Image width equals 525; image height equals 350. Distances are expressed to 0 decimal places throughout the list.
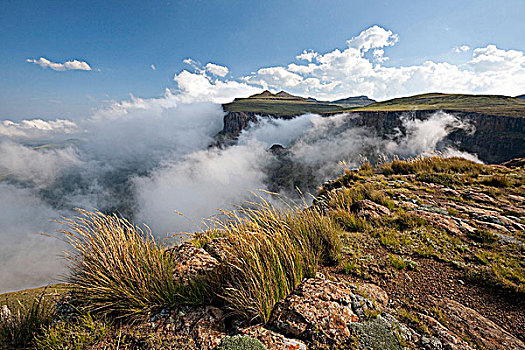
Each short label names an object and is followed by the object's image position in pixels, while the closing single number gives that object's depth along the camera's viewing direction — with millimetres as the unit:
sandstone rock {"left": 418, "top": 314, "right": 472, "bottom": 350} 2369
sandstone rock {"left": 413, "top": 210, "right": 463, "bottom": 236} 5156
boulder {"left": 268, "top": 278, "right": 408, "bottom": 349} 2416
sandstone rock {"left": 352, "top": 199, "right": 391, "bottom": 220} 6047
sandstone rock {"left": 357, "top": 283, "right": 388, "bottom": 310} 2987
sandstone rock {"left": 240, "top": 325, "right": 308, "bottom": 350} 2347
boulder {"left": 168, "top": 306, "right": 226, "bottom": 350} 2537
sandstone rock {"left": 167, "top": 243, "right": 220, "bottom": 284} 3484
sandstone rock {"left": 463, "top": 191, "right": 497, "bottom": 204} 7055
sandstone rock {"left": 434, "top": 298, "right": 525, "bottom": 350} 2459
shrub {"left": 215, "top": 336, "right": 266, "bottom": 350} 2283
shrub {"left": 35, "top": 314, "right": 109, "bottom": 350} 2438
